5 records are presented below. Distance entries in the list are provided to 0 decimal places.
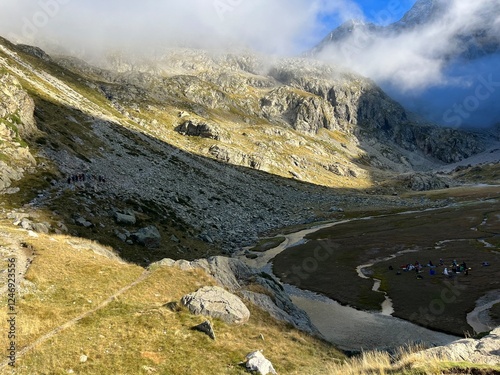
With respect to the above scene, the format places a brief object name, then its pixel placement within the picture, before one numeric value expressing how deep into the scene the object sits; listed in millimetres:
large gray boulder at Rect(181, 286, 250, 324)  27158
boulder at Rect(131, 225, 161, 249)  58094
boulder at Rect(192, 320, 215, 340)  24022
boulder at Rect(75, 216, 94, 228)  52969
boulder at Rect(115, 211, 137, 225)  61812
